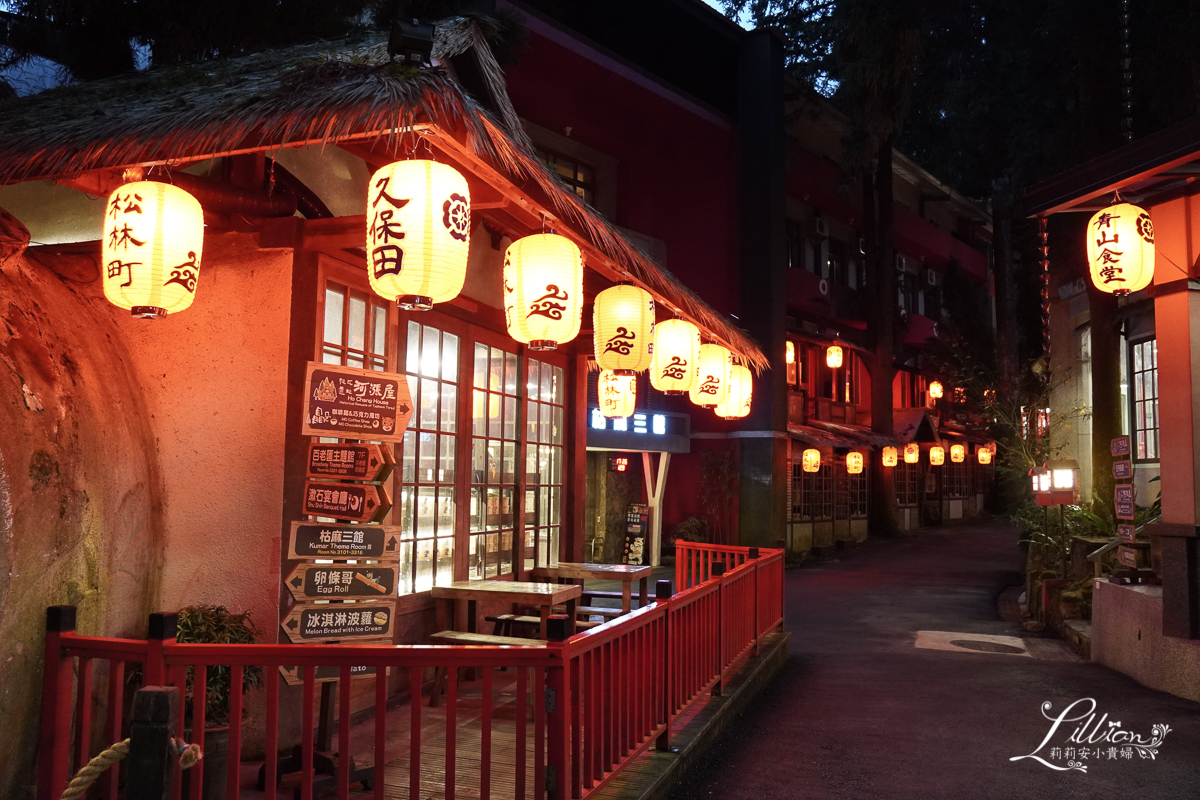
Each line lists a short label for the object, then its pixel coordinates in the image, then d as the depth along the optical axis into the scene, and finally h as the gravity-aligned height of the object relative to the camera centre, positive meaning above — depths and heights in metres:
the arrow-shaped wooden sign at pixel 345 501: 5.84 -0.14
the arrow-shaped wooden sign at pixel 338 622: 5.38 -0.87
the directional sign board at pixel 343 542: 5.58 -0.40
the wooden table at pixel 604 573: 9.49 -0.97
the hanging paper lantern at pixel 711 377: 12.61 +1.47
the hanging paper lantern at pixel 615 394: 14.02 +1.36
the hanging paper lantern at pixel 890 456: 28.84 +0.96
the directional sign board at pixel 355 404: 5.75 +0.48
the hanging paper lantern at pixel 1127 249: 9.21 +2.42
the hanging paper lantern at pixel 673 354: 11.15 +1.56
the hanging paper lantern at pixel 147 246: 5.45 +1.37
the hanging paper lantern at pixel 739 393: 14.69 +1.46
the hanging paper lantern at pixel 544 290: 7.26 +1.52
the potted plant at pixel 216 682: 5.18 -1.21
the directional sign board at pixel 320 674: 5.41 -1.19
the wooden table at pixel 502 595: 7.73 -0.98
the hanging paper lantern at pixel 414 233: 5.36 +1.44
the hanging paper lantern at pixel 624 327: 9.20 +1.56
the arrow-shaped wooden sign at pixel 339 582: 5.50 -0.64
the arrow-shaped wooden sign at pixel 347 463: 5.89 +0.10
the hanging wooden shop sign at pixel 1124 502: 10.51 -0.13
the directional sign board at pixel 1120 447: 10.23 +0.49
